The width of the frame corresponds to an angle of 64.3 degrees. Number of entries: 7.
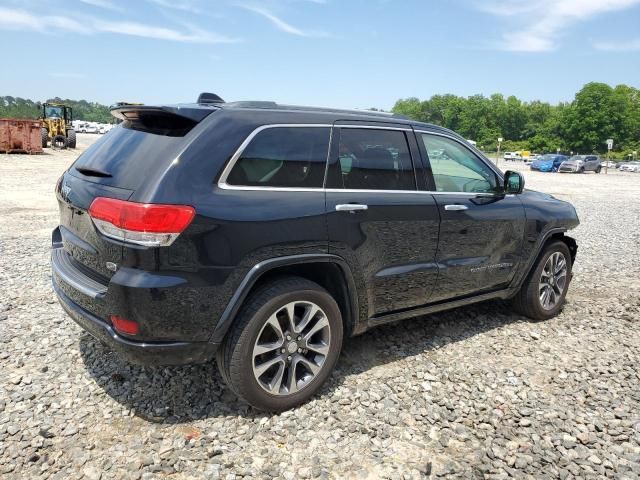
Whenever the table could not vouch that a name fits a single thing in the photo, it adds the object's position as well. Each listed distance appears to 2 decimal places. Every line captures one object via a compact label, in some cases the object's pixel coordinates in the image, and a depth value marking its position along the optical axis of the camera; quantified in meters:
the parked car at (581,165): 41.59
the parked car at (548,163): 42.47
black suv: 2.72
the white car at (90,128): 77.75
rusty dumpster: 24.11
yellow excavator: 30.45
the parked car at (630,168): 51.65
